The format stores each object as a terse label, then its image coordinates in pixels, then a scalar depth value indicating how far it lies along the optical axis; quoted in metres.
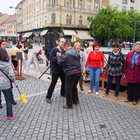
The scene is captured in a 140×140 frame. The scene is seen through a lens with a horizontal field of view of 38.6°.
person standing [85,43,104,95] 6.50
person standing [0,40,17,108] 5.46
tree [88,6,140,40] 38.91
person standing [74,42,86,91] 7.27
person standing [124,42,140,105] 5.68
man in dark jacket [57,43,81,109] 5.11
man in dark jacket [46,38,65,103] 5.70
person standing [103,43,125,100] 6.06
